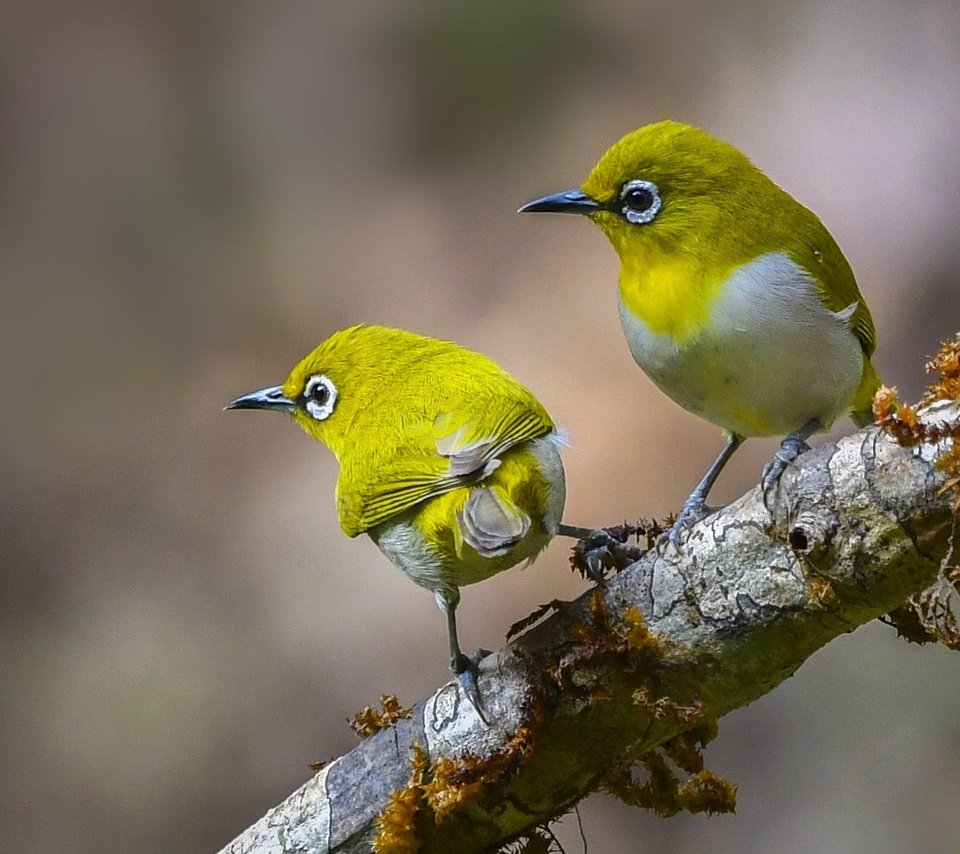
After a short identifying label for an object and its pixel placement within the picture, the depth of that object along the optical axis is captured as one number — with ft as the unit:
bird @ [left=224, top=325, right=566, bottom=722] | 15.23
